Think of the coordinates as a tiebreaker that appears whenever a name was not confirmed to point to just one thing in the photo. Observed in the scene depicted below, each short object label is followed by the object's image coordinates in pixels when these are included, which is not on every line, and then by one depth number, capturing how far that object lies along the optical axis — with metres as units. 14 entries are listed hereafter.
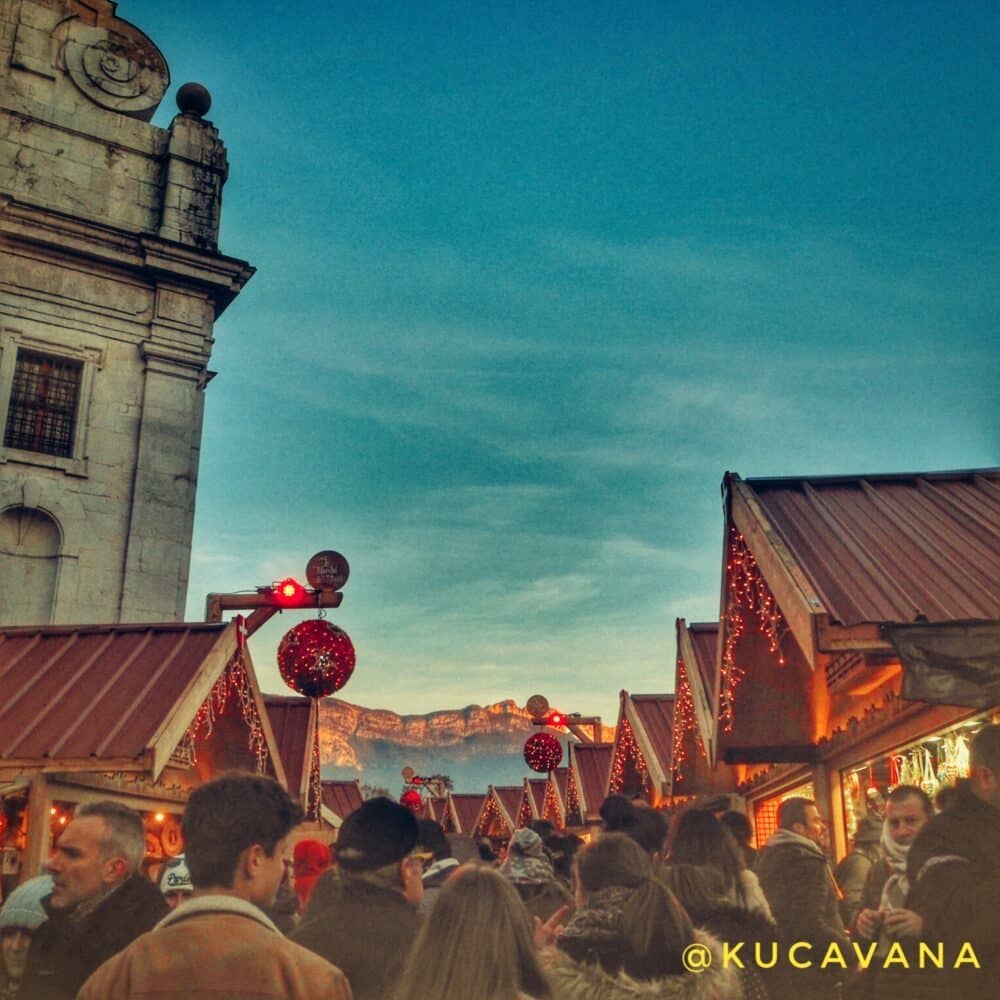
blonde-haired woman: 3.05
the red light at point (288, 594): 17.33
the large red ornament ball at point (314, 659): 13.52
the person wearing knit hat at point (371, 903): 3.89
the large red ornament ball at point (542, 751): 24.83
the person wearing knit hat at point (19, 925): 4.34
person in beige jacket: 2.48
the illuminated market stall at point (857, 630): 6.88
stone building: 20.42
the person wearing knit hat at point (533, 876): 6.99
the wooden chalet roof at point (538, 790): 36.54
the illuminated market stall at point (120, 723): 9.91
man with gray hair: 3.82
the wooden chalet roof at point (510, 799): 41.38
